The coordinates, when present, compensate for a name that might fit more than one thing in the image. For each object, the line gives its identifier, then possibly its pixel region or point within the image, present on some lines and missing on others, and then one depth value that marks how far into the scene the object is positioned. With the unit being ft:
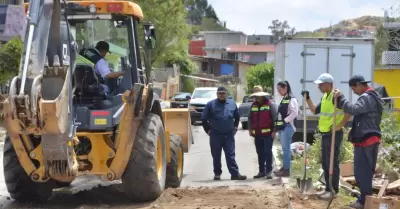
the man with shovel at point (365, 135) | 28.48
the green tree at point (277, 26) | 422.82
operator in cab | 33.68
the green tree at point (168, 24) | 150.71
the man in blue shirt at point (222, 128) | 43.45
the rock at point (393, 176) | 32.60
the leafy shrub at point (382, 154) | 37.06
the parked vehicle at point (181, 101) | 106.73
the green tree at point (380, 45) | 129.96
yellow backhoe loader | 27.50
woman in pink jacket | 42.01
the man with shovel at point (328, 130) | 32.14
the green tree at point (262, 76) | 163.26
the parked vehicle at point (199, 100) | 96.02
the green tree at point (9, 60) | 72.13
